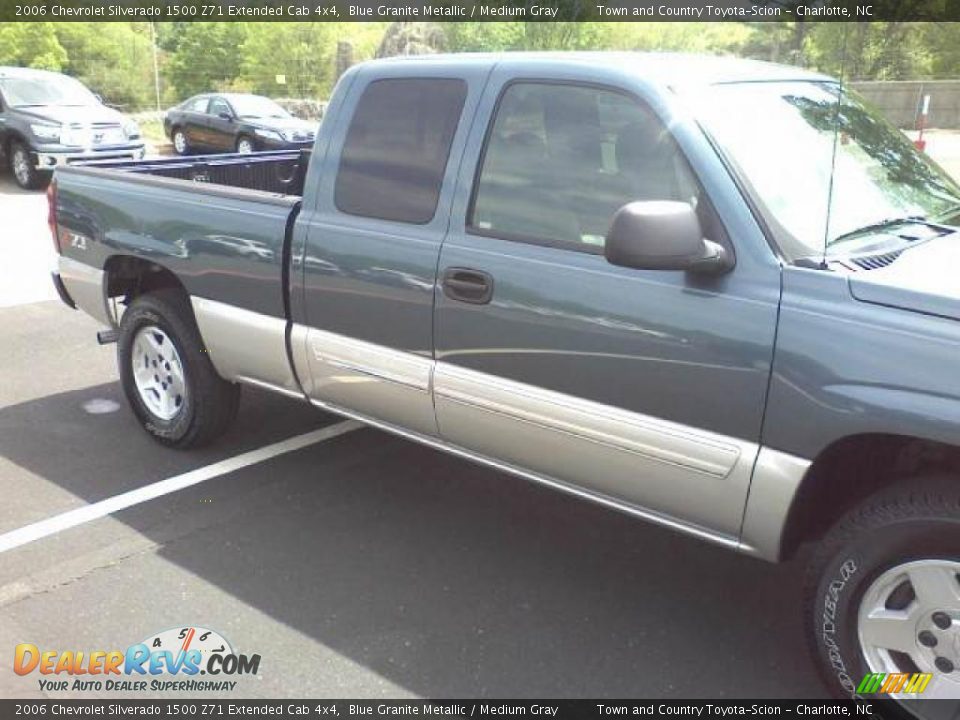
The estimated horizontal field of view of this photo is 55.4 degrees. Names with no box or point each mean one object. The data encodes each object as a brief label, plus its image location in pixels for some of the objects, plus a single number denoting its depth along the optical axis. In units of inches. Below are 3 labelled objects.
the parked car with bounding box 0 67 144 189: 570.9
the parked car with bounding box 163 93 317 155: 732.7
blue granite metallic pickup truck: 98.1
